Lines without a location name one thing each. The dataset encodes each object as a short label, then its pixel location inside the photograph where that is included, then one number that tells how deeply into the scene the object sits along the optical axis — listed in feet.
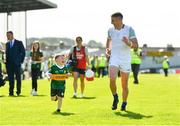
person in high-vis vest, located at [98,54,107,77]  159.92
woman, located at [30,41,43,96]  62.95
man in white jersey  42.96
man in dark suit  62.95
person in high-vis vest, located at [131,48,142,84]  91.40
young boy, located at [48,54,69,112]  43.57
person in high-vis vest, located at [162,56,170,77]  163.07
